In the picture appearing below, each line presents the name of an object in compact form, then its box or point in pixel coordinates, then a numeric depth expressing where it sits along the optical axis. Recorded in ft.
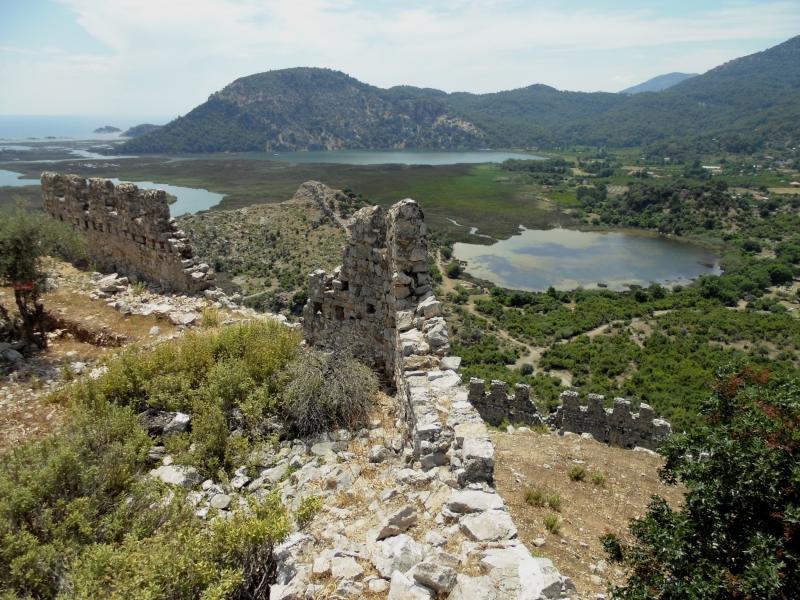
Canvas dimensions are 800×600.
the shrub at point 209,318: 34.50
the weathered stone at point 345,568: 12.44
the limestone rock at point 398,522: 13.80
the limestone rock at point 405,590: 11.24
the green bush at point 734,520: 13.41
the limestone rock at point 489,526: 12.99
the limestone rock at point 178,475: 18.06
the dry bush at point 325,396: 21.94
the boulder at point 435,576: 11.35
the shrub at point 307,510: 14.85
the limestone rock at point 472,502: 14.08
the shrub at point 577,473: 30.89
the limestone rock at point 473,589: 11.00
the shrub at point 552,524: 23.17
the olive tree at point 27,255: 30.14
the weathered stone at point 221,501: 17.03
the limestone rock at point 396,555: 12.34
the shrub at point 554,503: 25.71
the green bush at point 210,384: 20.04
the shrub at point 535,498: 25.60
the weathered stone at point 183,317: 35.12
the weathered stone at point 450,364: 20.81
